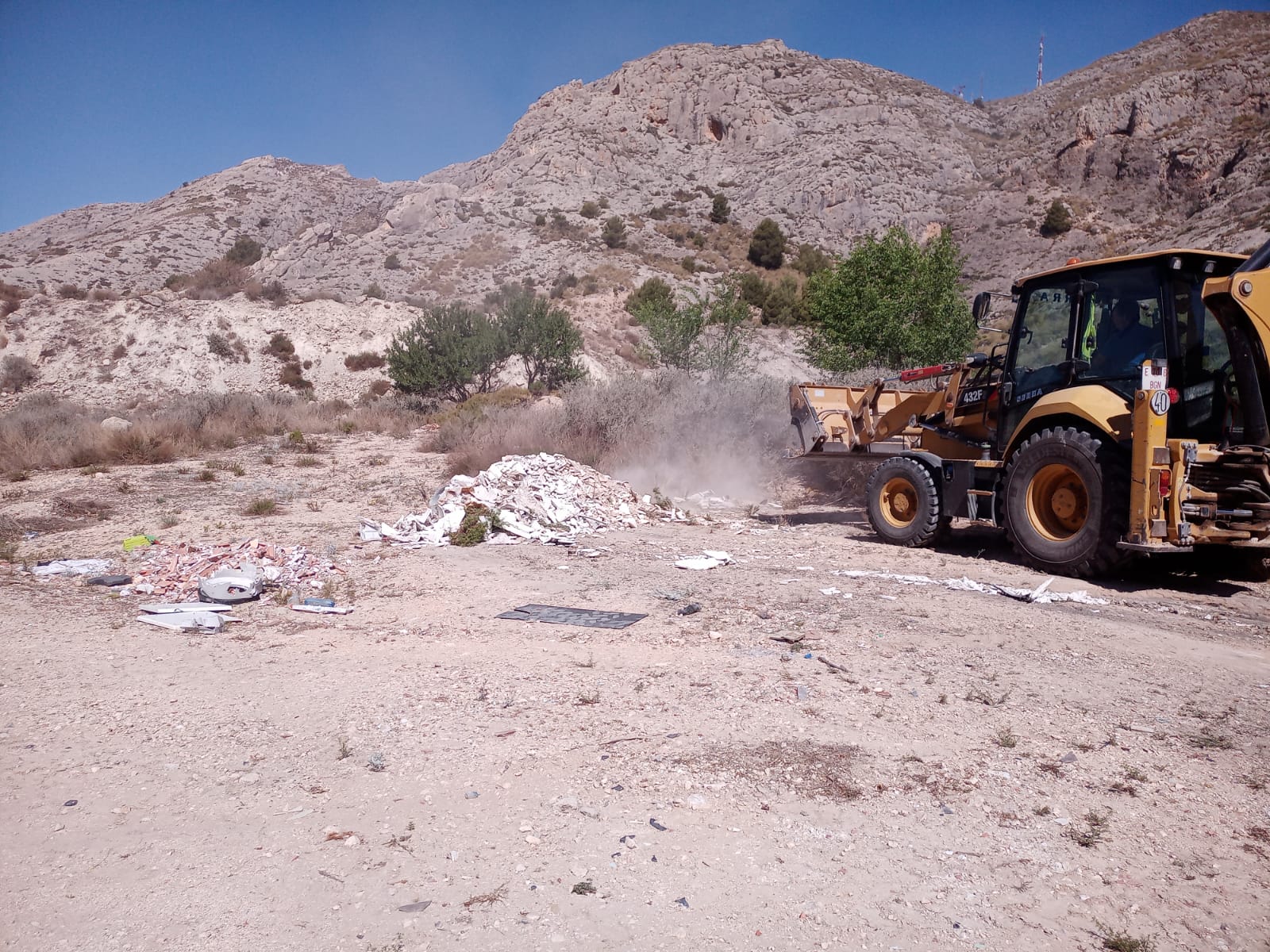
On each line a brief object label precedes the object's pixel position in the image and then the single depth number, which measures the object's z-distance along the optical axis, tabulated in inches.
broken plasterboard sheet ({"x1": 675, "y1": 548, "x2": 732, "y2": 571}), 355.6
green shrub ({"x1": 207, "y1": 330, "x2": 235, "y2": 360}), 1282.0
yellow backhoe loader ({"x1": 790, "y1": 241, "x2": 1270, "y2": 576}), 284.0
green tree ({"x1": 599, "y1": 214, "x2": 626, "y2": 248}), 2038.6
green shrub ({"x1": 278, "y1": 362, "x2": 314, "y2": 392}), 1259.2
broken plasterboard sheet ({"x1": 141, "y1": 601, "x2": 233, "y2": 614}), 290.4
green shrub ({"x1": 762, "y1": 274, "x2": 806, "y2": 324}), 1691.7
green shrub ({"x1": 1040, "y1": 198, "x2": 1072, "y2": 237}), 1908.2
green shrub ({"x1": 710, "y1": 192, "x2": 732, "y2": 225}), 2303.2
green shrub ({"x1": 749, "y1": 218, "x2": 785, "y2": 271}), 2103.8
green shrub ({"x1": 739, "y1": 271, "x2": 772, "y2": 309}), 1756.9
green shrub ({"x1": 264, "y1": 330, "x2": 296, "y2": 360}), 1314.0
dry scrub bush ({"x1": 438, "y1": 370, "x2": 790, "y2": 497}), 602.5
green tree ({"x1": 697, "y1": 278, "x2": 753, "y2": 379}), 790.5
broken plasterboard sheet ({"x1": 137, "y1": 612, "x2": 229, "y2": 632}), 274.2
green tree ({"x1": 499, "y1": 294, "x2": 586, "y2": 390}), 1132.5
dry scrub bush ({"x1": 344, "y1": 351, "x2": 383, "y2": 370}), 1300.4
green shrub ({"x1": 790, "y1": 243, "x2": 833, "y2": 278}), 2047.2
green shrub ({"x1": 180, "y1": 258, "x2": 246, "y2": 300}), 1513.3
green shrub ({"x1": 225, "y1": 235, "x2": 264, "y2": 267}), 2085.4
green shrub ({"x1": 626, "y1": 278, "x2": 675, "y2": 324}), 1546.5
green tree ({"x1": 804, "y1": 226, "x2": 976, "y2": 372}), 773.3
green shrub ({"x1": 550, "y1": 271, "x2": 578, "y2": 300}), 1658.5
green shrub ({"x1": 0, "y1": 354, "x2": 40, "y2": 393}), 1156.5
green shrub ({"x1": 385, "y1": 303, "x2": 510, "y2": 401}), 1090.1
